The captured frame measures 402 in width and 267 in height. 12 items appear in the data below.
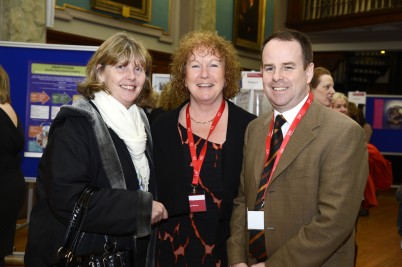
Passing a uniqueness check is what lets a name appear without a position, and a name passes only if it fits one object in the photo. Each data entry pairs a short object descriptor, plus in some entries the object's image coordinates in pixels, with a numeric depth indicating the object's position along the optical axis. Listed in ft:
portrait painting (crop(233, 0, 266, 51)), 42.86
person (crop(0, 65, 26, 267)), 12.29
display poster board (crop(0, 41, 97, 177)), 14.61
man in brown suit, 6.67
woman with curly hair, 8.59
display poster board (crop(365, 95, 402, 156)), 38.37
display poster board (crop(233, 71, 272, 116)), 14.32
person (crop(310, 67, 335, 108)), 13.26
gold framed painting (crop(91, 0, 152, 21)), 30.34
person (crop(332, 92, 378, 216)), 16.99
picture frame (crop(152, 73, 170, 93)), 22.26
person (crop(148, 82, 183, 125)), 15.07
